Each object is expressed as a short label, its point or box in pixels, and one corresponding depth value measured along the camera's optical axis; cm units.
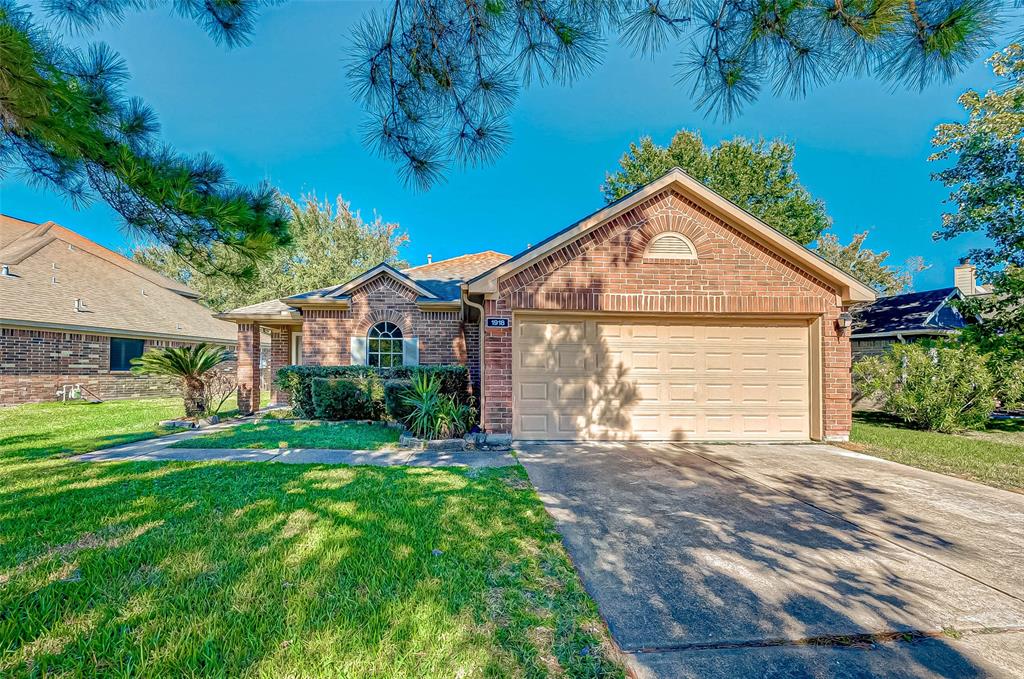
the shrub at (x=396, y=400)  847
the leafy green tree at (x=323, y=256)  2478
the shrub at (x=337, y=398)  928
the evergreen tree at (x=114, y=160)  292
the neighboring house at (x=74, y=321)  1240
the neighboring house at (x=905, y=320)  1349
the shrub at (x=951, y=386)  860
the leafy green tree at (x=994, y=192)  970
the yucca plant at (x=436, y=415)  713
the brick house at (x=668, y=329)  706
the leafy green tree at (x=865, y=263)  2253
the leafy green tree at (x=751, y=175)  2208
